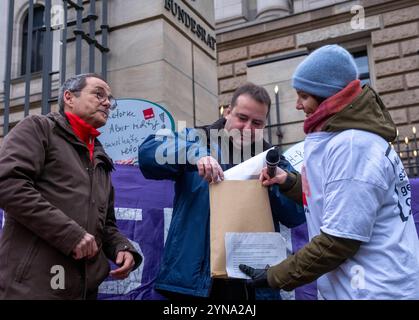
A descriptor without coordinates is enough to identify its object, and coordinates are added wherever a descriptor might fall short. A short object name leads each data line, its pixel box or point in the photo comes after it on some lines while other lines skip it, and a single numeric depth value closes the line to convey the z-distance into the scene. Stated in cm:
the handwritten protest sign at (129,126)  443
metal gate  486
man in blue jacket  254
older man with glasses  227
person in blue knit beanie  195
